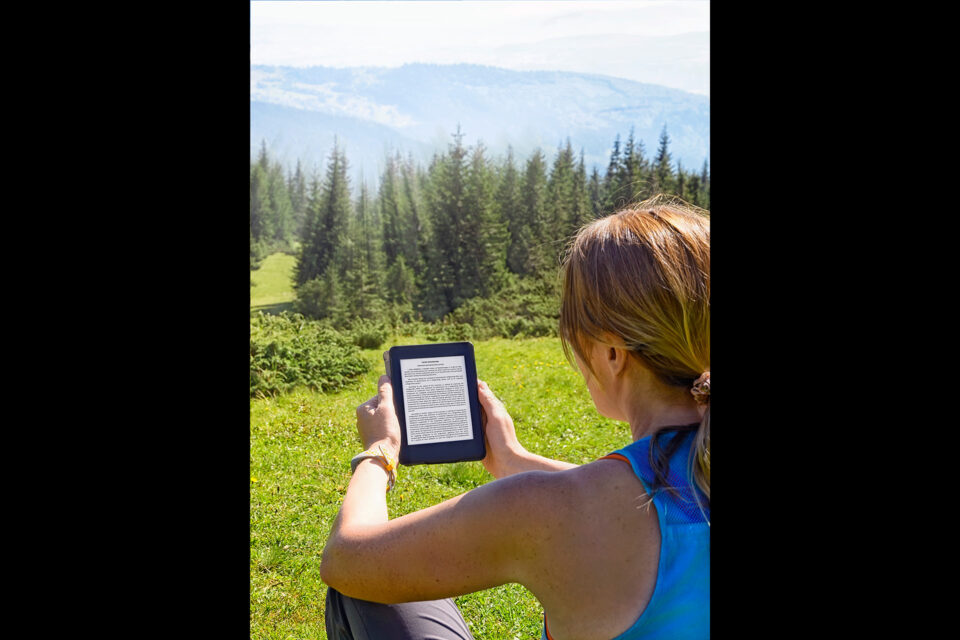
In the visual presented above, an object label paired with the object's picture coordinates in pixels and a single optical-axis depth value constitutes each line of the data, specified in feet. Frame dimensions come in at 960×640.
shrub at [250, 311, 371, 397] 30.07
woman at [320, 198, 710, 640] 3.47
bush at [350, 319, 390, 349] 44.81
